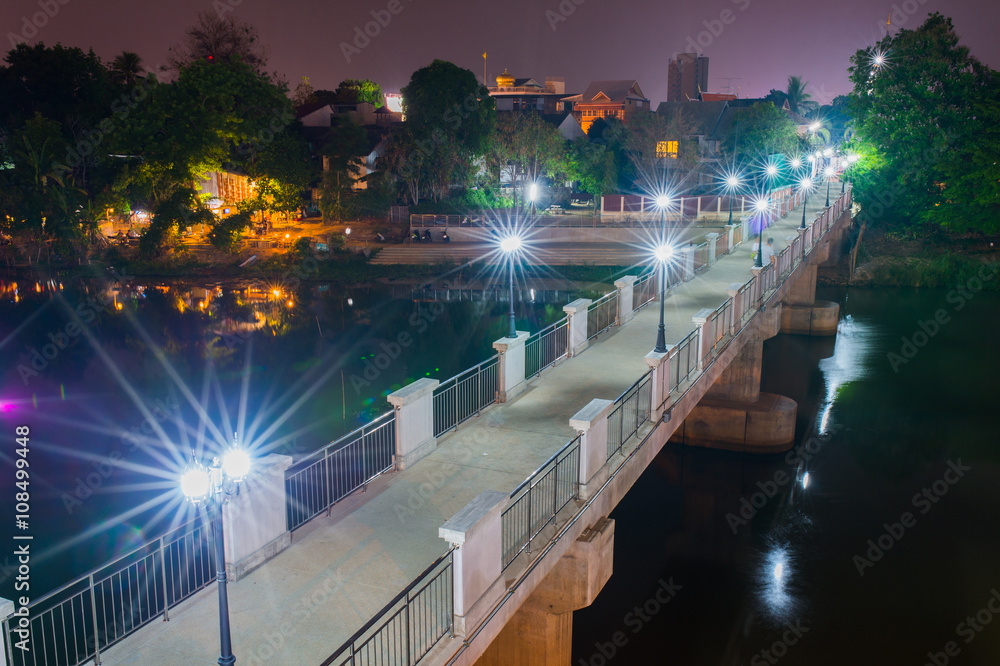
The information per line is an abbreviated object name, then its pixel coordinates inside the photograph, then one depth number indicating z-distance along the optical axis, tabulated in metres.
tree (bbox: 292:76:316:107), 99.50
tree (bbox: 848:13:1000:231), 51.09
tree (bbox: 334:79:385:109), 89.38
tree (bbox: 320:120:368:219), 61.72
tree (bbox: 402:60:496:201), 60.06
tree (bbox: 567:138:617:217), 66.75
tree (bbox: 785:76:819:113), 116.08
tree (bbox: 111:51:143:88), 71.19
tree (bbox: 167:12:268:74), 77.31
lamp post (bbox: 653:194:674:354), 19.20
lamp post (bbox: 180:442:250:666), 6.98
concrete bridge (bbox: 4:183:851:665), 8.87
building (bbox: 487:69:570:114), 115.19
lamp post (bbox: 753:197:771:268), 25.38
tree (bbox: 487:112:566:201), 61.97
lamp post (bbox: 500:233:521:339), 19.96
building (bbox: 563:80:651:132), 114.50
